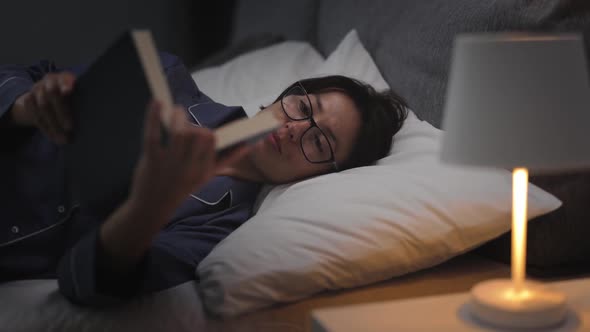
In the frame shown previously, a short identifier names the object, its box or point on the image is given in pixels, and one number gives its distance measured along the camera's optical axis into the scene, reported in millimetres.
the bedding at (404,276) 981
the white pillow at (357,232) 1029
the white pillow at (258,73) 1854
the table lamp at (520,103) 726
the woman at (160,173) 809
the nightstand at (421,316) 824
